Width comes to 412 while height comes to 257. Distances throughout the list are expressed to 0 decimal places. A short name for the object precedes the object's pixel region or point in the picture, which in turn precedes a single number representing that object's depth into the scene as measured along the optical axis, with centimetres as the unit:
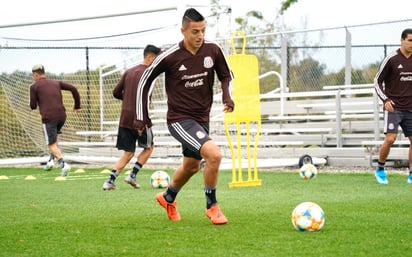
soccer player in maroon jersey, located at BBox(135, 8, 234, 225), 784
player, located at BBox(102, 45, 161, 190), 1231
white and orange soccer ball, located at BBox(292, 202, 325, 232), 693
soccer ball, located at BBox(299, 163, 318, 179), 1343
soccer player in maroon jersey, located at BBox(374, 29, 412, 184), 1205
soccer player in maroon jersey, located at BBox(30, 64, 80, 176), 1634
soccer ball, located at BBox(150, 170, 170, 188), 1223
